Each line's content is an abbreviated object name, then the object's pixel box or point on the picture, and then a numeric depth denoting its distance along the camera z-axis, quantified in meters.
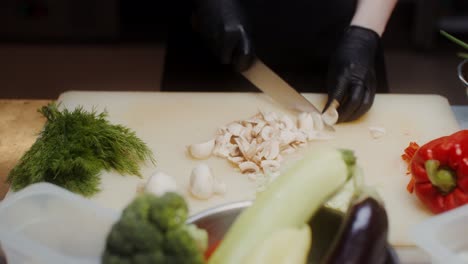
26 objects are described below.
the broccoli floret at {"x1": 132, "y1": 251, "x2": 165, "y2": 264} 0.65
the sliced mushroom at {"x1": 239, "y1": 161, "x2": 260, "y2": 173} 1.21
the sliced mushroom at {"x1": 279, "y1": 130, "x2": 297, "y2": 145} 1.26
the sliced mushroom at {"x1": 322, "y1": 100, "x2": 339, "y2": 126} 1.35
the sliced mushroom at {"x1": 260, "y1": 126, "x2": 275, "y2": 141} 1.27
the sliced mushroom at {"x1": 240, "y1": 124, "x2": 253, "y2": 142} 1.28
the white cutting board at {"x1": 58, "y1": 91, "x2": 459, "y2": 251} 1.16
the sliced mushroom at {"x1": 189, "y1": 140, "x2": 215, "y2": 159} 1.25
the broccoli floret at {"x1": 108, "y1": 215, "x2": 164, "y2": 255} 0.65
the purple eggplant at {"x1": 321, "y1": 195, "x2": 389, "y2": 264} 0.71
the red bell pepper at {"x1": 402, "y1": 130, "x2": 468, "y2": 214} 1.04
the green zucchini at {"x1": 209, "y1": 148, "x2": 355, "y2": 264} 0.71
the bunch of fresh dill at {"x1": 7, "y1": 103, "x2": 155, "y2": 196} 1.11
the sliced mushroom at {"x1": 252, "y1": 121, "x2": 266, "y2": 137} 1.28
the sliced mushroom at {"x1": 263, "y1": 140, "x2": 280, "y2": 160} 1.22
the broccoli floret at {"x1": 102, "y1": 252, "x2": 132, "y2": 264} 0.66
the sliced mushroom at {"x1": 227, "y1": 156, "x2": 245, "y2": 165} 1.23
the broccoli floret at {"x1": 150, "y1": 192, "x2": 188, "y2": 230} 0.65
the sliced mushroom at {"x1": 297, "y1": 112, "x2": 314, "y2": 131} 1.33
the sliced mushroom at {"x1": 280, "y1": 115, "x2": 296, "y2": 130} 1.31
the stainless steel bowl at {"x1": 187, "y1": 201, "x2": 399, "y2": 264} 0.81
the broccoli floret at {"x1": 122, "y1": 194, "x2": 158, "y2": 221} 0.66
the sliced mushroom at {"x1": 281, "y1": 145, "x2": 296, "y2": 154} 1.27
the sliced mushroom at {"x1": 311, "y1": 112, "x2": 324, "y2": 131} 1.34
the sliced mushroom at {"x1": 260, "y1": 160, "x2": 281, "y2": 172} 1.21
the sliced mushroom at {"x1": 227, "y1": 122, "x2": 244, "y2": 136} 1.29
